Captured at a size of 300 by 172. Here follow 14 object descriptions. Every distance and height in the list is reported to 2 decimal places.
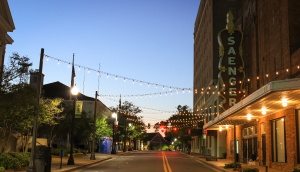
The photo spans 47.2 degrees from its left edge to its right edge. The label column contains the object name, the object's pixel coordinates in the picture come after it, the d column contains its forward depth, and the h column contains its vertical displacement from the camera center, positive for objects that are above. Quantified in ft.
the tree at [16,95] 59.98 +6.62
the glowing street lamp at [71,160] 86.41 -6.73
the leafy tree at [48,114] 81.58 +4.51
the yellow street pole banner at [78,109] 90.68 +6.44
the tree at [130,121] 244.87 +10.05
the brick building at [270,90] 63.57 +6.75
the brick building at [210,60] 165.17 +45.97
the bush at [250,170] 63.57 -6.08
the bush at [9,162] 63.90 -5.54
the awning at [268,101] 47.60 +6.36
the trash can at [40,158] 61.26 -4.53
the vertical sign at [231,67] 119.44 +24.35
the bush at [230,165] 81.02 -6.76
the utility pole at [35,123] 58.75 +1.60
